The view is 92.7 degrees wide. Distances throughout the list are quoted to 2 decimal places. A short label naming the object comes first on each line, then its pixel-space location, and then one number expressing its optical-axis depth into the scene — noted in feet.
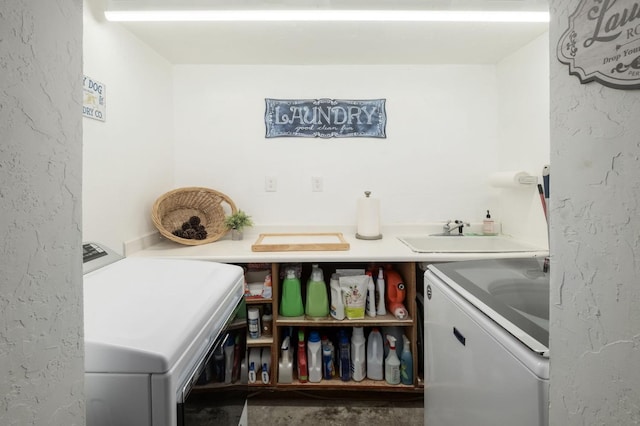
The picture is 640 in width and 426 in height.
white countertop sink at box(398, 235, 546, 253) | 6.04
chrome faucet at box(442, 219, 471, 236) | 6.53
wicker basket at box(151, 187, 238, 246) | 5.96
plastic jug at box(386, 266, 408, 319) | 5.24
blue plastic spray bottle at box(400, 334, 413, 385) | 5.12
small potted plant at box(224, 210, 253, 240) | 6.17
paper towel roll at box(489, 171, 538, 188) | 5.62
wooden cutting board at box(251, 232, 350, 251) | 5.21
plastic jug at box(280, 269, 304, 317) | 5.20
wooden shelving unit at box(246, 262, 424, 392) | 5.08
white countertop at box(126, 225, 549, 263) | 4.83
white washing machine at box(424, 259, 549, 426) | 1.95
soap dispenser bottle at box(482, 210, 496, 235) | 6.57
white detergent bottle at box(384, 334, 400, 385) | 5.13
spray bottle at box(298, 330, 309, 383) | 5.24
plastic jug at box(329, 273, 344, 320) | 5.16
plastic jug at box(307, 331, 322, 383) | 5.22
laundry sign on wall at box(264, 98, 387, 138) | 6.72
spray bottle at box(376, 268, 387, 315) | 5.25
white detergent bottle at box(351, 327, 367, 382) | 5.20
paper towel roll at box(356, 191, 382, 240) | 6.24
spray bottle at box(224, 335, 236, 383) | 2.82
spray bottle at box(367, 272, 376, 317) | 5.23
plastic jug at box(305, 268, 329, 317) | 5.20
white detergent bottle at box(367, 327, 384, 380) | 5.24
